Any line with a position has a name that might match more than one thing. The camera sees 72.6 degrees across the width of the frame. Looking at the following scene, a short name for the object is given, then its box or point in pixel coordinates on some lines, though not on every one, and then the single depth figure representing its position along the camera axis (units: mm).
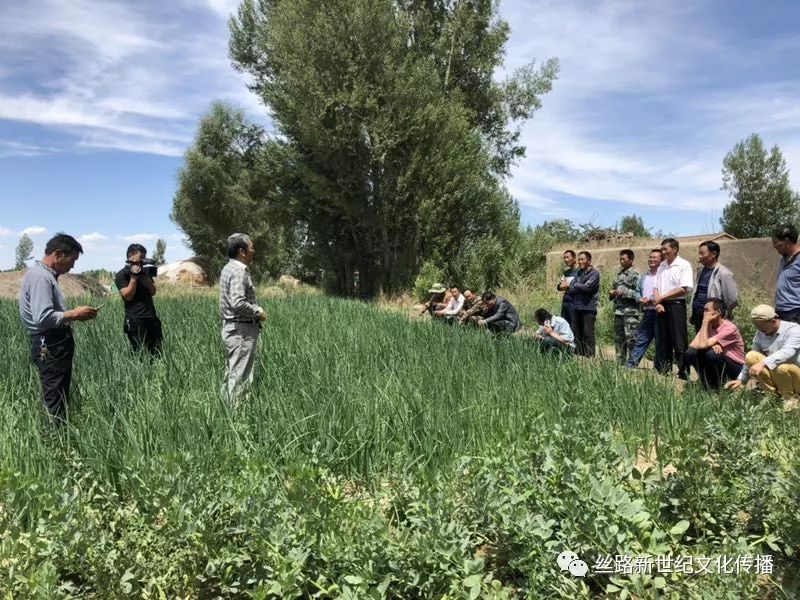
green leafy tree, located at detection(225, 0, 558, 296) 13500
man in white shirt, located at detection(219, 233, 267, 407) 4211
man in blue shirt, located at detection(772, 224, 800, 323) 4484
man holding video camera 4961
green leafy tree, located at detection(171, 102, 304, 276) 22109
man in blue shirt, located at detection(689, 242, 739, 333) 5090
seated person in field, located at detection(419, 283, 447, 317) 9405
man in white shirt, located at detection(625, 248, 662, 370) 5875
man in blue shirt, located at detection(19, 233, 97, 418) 3600
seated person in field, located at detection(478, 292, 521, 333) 7074
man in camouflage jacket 6262
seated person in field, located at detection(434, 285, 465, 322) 8695
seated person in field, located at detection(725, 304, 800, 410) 4168
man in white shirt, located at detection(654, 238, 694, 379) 5527
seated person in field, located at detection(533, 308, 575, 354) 5926
